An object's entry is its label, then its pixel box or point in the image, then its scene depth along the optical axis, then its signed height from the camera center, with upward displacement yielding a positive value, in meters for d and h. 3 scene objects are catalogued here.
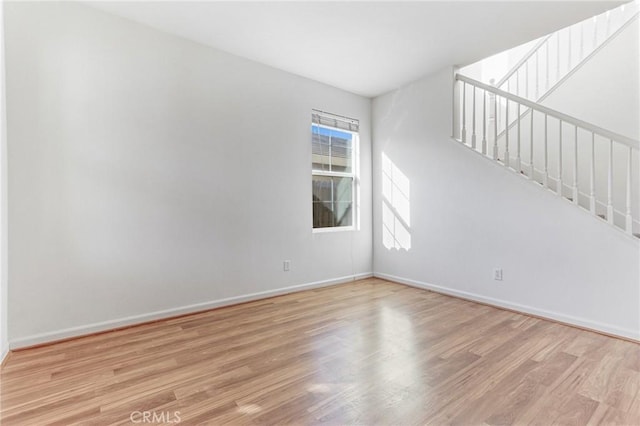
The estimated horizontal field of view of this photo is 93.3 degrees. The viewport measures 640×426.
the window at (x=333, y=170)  3.87 +0.52
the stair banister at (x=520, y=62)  3.84 +1.89
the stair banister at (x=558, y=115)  2.40 +0.82
